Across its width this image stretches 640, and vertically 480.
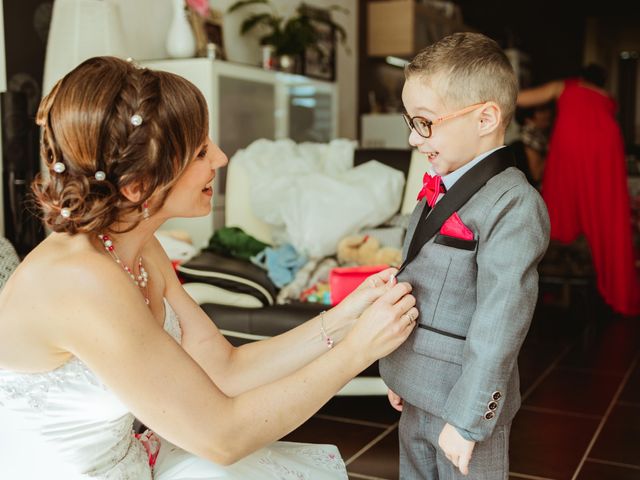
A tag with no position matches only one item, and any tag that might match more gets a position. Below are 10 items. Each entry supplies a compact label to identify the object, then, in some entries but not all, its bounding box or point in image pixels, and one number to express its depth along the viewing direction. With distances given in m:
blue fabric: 3.00
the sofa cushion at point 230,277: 2.79
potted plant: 4.54
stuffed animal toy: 2.97
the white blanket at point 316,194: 3.16
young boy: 1.25
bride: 1.12
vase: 3.78
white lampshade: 3.04
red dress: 4.57
